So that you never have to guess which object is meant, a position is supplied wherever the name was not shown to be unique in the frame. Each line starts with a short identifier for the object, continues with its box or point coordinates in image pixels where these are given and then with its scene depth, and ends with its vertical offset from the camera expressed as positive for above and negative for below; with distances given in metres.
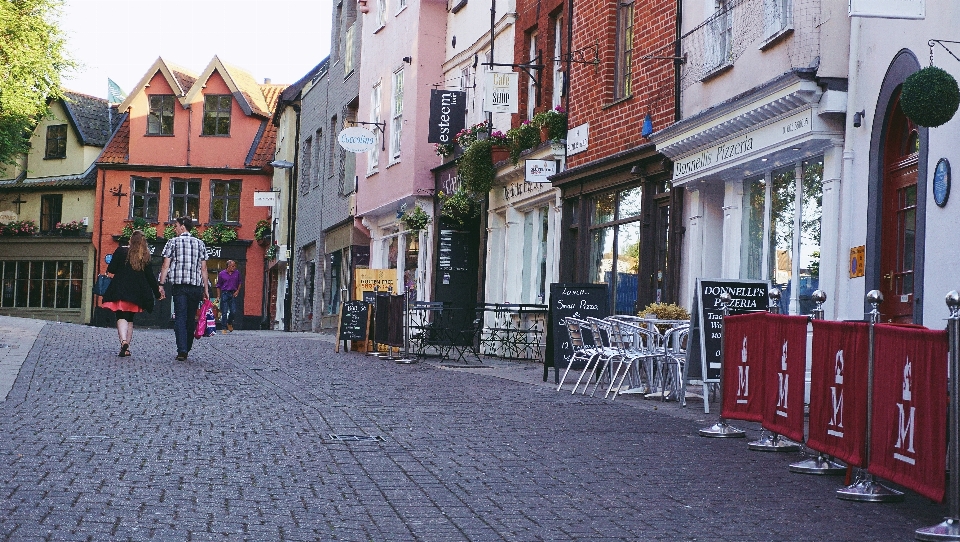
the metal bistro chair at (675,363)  13.22 -0.49
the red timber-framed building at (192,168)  49.84 +4.78
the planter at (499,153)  23.69 +2.76
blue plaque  10.69 +1.15
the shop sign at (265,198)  45.53 +3.44
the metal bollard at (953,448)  5.95 -0.55
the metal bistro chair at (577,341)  14.55 -0.34
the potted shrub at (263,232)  49.38 +2.44
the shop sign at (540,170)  21.44 +2.24
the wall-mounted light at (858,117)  12.36 +1.89
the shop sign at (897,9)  10.45 +2.48
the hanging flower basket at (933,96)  10.03 +1.72
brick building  17.27 +2.15
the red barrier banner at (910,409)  6.08 -0.41
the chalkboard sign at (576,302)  15.92 +0.11
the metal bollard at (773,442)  9.27 -0.87
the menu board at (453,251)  27.38 +1.11
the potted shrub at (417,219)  27.78 +1.78
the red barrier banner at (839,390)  7.19 -0.40
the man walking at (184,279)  16.72 +0.21
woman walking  16.94 +0.09
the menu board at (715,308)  11.82 +0.08
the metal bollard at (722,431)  10.09 -0.87
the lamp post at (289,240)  44.81 +2.02
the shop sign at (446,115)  26.08 +3.73
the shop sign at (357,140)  28.95 +3.54
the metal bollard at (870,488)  7.12 -0.90
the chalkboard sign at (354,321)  22.19 -0.32
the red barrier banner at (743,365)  9.30 -0.35
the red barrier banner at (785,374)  8.47 -0.36
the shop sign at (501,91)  22.42 +3.64
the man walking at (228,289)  32.25 +0.20
